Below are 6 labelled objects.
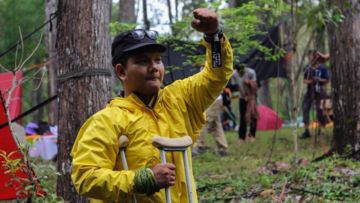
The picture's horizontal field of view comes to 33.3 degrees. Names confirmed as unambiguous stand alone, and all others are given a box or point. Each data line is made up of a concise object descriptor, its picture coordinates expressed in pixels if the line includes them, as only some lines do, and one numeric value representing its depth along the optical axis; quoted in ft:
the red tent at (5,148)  18.58
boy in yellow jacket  8.59
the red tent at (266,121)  60.80
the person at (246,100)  39.86
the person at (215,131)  35.12
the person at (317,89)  34.19
